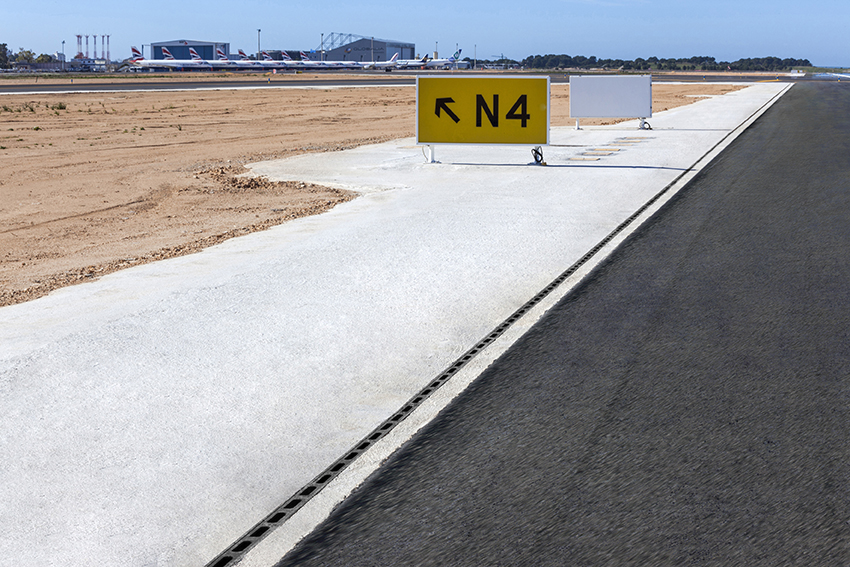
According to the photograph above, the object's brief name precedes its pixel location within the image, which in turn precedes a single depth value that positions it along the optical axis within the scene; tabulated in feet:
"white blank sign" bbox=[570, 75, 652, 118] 80.18
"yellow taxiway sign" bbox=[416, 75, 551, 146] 53.36
